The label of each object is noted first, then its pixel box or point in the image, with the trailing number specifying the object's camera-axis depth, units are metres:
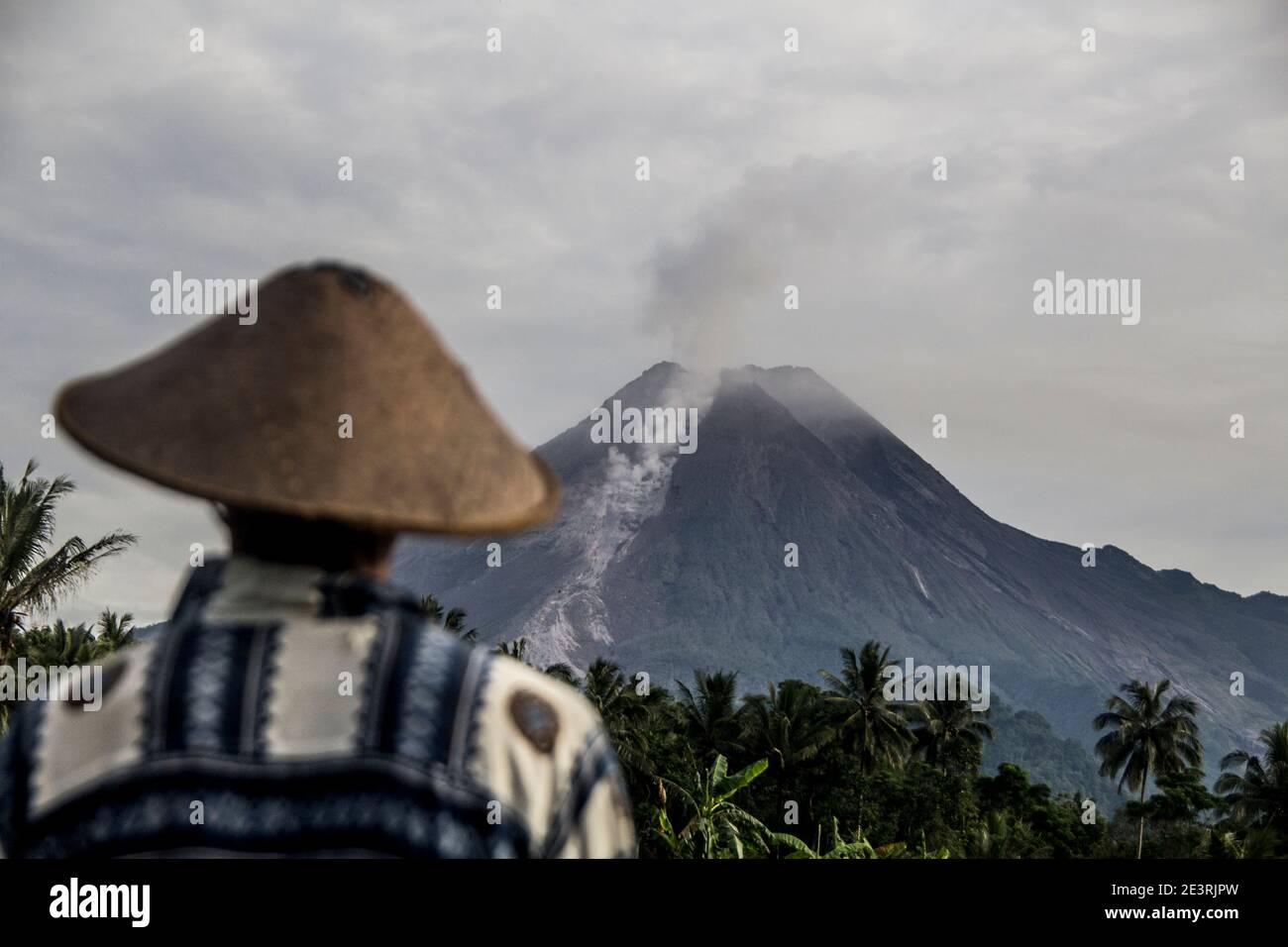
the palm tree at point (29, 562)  18.70
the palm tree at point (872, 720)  49.16
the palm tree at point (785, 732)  46.06
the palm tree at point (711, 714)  48.44
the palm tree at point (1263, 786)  42.88
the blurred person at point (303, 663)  2.06
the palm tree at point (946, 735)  55.12
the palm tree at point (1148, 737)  55.41
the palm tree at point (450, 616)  41.70
